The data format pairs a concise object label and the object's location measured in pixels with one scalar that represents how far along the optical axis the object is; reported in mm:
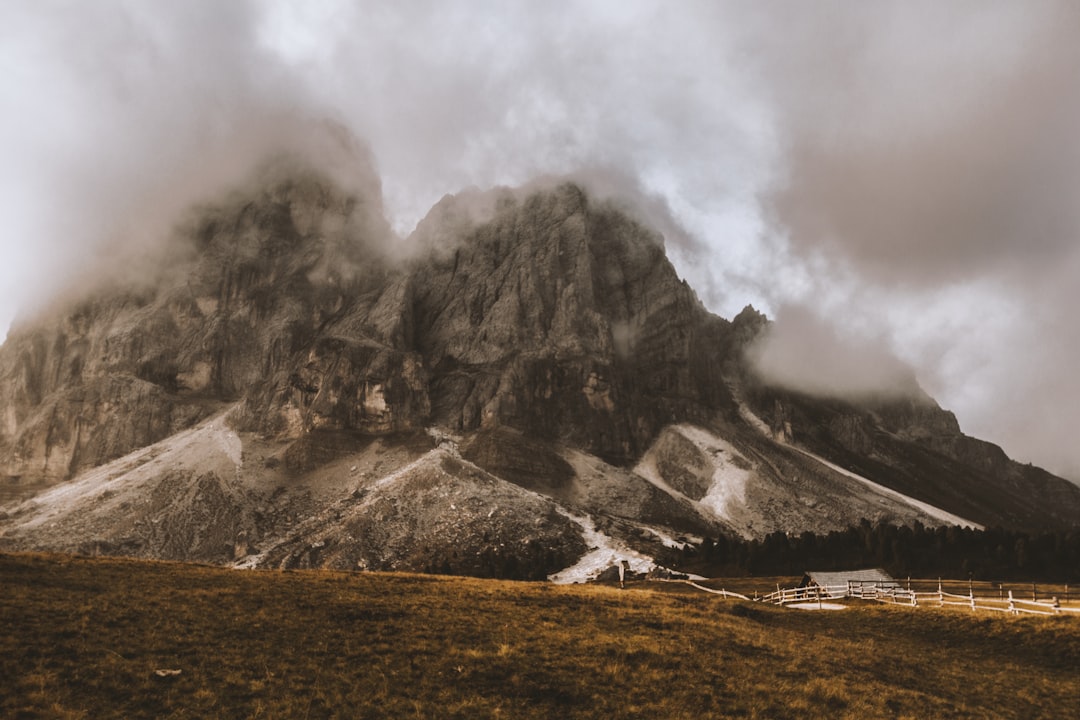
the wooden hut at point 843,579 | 66931
